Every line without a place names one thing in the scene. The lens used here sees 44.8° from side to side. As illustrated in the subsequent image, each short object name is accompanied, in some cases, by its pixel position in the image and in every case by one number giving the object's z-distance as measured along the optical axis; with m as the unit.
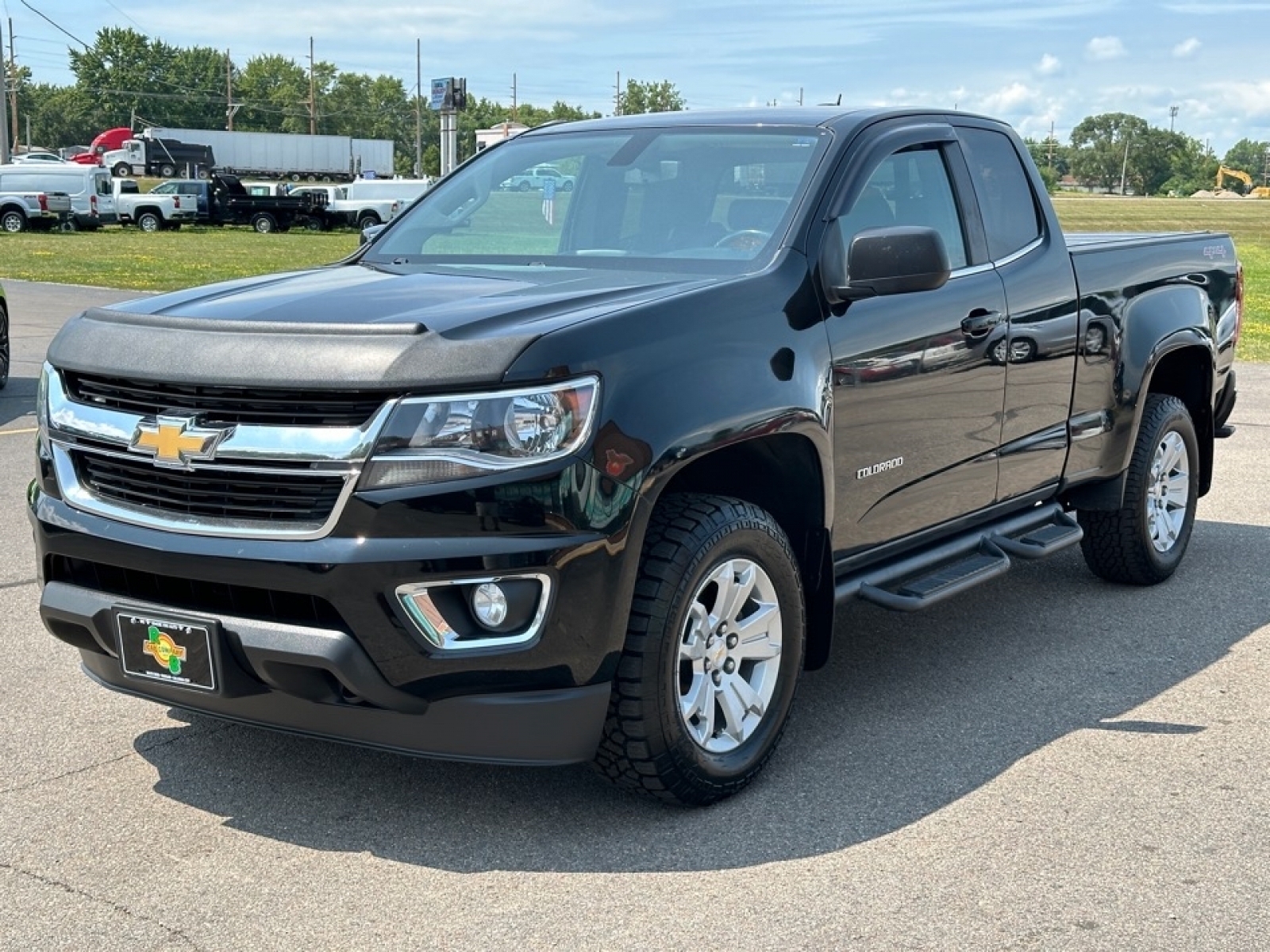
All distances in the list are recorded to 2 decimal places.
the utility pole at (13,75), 113.50
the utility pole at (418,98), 121.93
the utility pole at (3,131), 48.78
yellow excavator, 154.23
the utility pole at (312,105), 131.38
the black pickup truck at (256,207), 51.53
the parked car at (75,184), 45.50
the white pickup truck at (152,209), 49.31
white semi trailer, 78.50
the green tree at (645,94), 145.88
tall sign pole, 42.81
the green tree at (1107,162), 194.75
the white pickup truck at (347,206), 52.31
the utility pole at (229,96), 119.07
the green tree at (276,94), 157.25
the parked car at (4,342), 11.70
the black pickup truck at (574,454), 3.53
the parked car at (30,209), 44.78
